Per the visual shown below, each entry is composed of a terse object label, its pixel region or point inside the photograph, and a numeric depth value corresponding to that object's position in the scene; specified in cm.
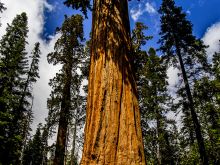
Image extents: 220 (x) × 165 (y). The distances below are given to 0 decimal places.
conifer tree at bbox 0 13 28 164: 1277
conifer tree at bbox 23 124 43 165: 4313
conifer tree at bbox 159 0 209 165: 1445
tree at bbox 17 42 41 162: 1970
